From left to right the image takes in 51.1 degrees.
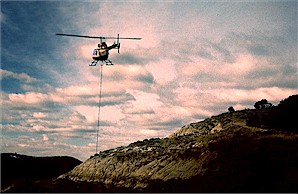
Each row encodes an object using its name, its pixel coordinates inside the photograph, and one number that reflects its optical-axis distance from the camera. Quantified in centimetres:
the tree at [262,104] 7470
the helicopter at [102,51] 4206
